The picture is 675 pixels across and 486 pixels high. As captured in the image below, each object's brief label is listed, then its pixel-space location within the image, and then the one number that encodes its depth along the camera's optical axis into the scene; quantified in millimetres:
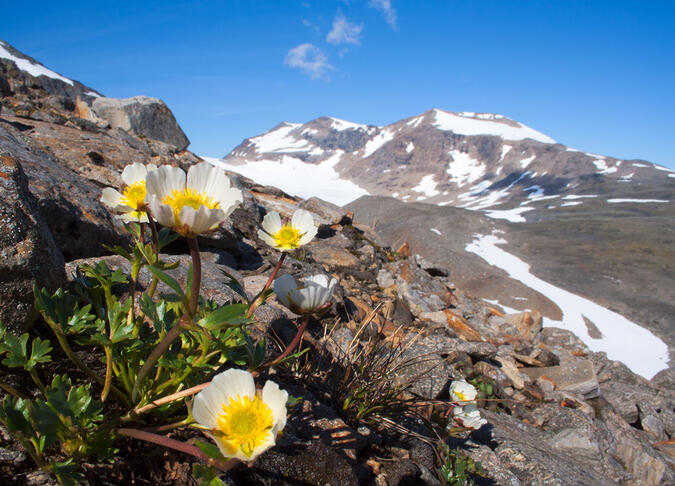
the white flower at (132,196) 158
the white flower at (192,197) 118
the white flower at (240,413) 117
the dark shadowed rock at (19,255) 159
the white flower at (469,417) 267
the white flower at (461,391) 285
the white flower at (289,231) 171
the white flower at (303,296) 155
